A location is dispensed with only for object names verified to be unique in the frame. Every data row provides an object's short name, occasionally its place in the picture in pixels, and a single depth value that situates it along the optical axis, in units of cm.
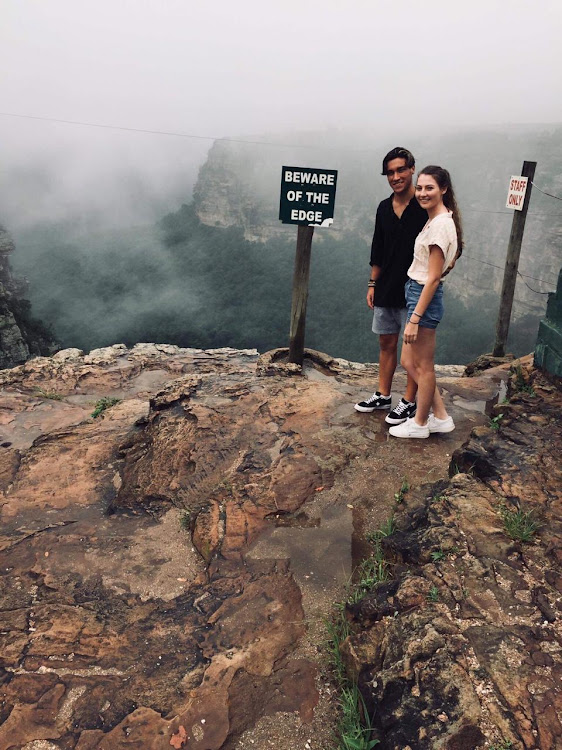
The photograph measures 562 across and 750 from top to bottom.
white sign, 675
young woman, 301
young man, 338
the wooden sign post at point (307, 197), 562
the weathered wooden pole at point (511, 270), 690
